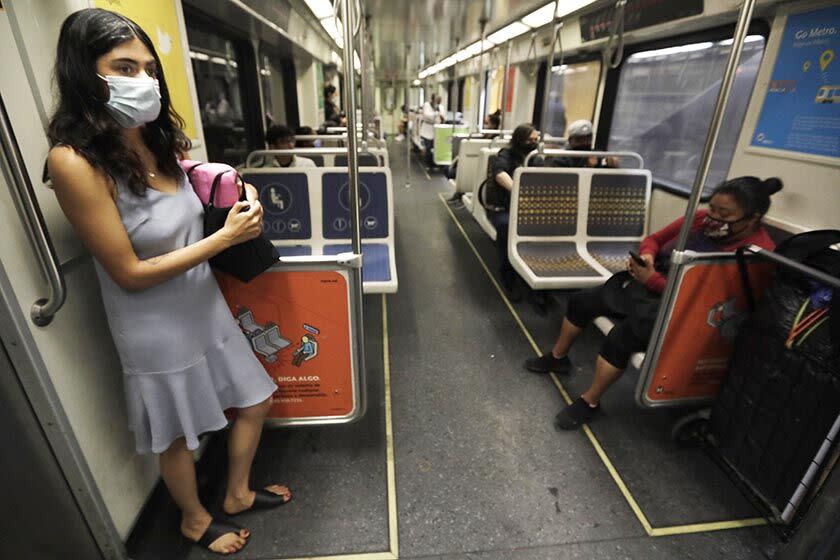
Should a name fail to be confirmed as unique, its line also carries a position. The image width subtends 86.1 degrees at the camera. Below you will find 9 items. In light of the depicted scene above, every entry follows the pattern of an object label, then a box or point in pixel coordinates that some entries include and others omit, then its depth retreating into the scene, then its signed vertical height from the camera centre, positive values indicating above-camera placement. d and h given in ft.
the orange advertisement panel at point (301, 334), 5.54 -2.98
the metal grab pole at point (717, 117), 4.78 -0.22
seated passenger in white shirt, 13.19 -1.47
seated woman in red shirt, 6.72 -3.07
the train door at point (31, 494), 4.12 -3.85
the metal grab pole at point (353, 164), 4.59 -0.80
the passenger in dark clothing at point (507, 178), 13.37 -2.48
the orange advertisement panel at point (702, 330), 6.33 -3.22
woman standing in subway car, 3.60 -1.34
